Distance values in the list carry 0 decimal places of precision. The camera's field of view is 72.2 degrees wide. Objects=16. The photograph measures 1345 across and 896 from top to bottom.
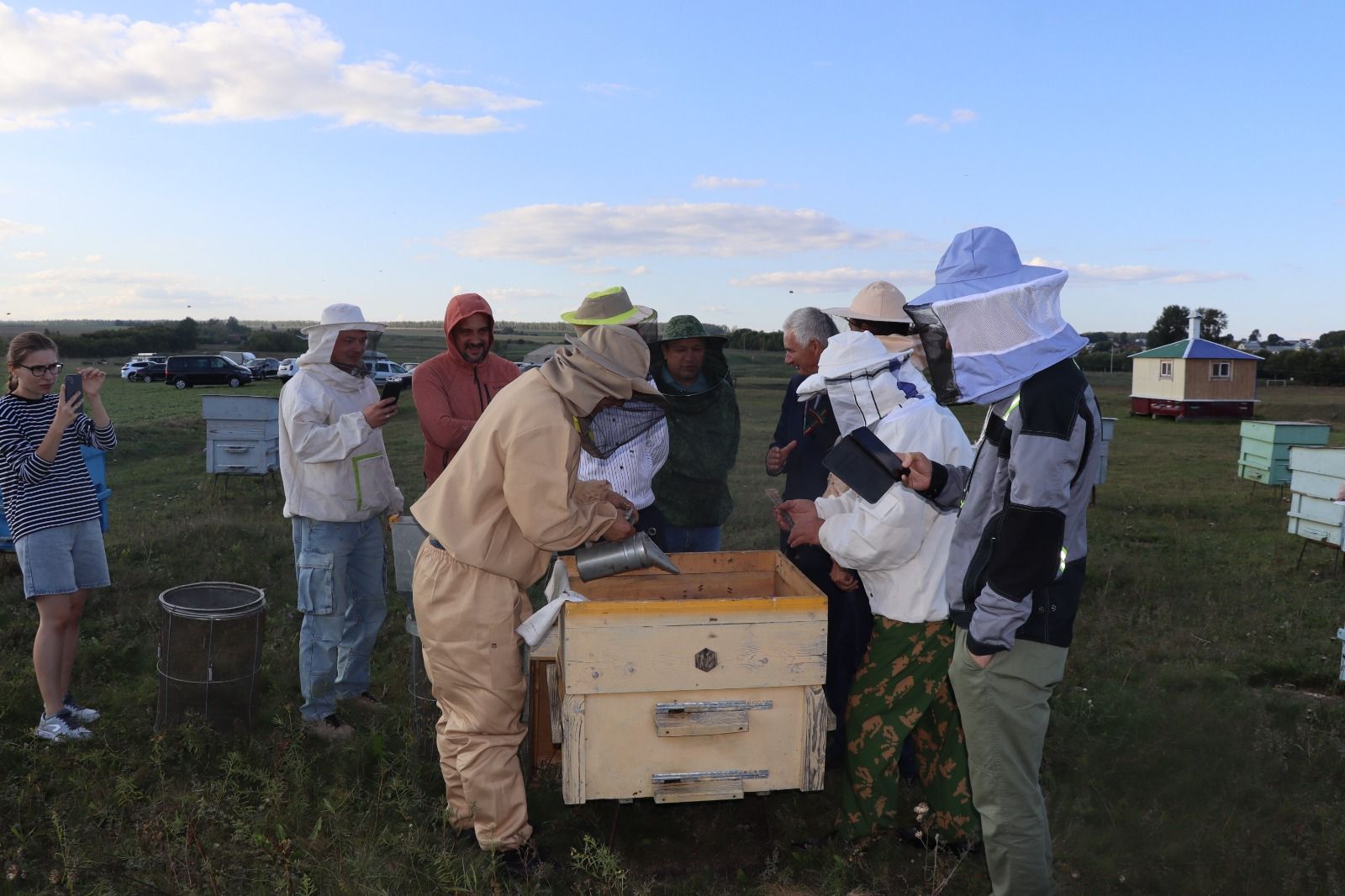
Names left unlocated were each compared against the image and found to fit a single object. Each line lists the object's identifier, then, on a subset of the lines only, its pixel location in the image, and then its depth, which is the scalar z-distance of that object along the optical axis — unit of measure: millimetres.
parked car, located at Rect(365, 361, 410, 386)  42562
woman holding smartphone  4465
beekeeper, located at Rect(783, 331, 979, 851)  3436
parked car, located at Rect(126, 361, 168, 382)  45031
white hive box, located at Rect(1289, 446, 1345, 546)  8203
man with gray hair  4434
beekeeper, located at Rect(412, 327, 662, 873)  3303
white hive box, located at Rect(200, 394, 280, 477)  11414
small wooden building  31703
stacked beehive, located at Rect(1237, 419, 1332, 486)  12008
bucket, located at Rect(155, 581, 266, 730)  4570
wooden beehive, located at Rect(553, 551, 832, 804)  3096
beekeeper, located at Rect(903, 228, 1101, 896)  2586
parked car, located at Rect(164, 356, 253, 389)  42312
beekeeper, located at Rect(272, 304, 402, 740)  4512
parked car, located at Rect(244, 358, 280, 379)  47250
